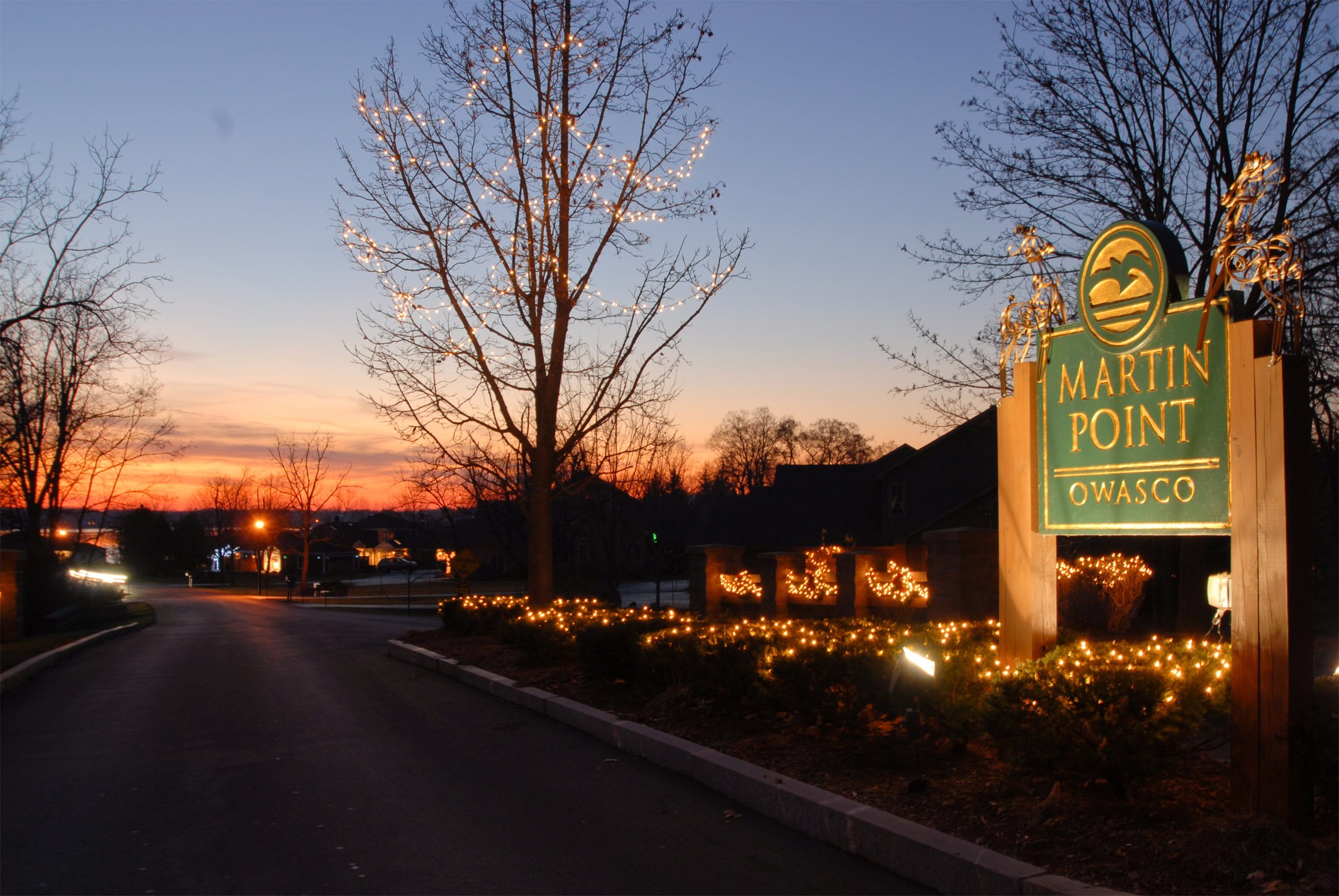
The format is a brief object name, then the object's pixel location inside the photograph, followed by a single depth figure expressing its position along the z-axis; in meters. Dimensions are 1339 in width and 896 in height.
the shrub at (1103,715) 5.14
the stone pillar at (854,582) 15.02
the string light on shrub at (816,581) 16.56
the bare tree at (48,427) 20.58
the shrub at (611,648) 9.87
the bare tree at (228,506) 78.62
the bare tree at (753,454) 85.75
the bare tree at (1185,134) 14.98
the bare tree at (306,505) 49.53
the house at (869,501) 34.62
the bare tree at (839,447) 86.44
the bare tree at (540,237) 14.73
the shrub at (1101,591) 13.26
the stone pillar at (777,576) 16.92
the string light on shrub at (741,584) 17.86
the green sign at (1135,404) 5.48
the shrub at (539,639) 11.34
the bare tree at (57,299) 15.77
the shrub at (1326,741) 4.68
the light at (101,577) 29.44
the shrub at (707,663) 7.96
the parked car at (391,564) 85.38
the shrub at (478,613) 15.05
